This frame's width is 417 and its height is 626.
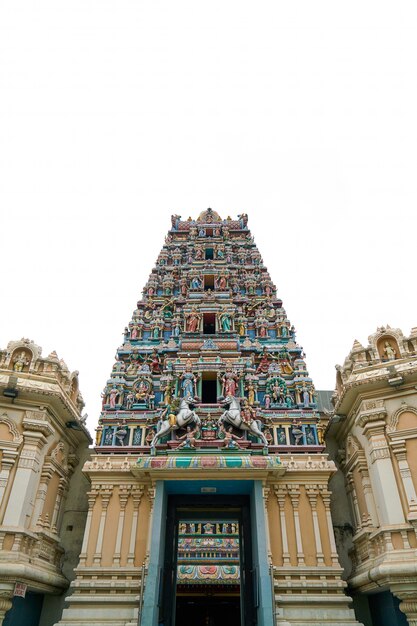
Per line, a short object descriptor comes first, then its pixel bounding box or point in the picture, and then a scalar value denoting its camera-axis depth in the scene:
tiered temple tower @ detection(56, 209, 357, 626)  14.04
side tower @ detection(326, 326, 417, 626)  13.13
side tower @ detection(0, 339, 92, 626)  13.81
